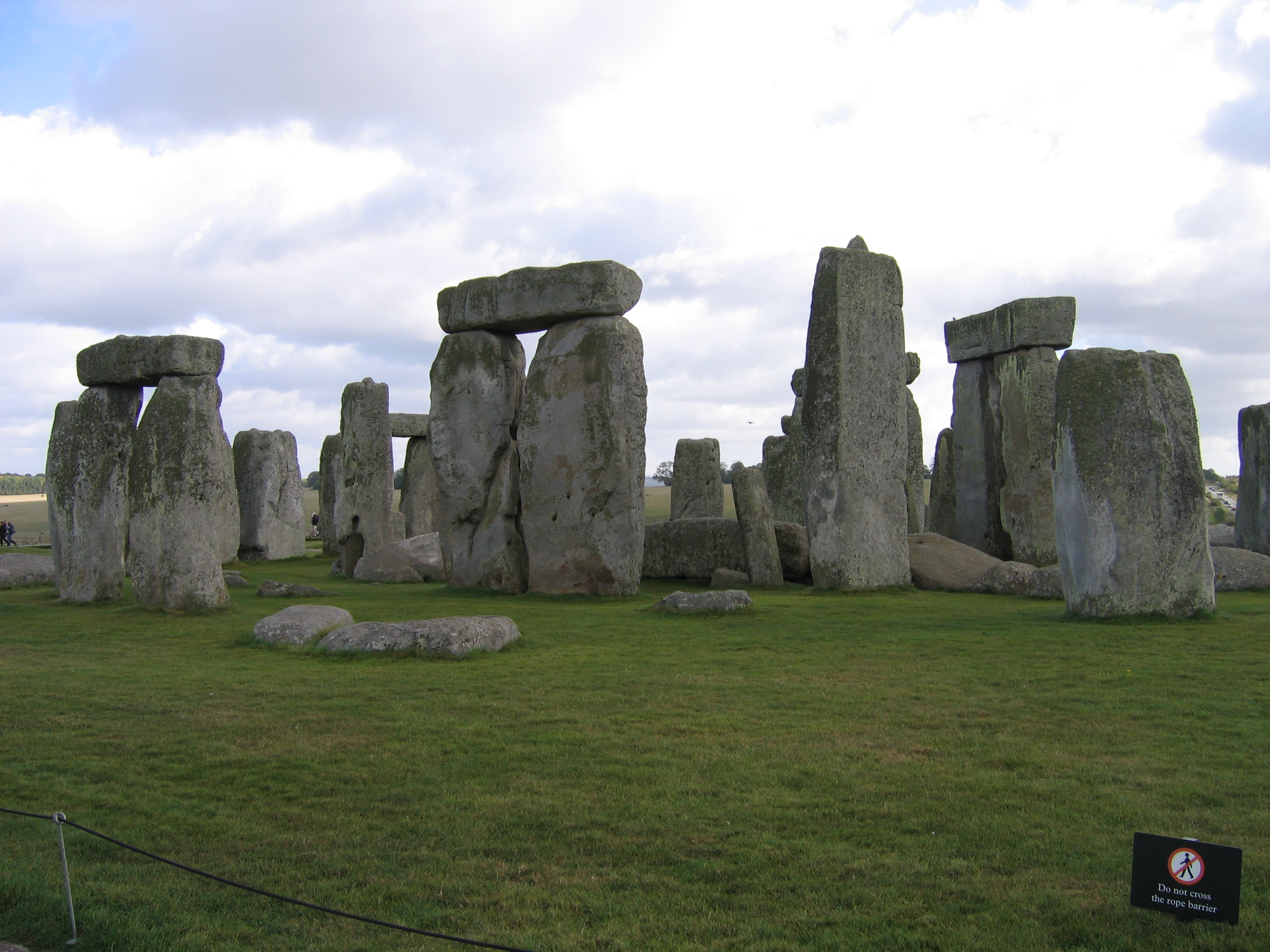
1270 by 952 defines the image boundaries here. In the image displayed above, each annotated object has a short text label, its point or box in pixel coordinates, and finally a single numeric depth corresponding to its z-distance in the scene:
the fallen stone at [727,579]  13.54
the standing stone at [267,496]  20.56
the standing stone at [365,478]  17.61
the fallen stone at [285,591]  12.34
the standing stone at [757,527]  13.25
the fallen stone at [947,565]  12.55
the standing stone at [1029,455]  14.83
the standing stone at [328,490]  21.94
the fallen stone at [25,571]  14.63
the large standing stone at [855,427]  11.95
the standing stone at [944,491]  17.19
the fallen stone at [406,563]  15.17
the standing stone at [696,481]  20.02
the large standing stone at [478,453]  13.42
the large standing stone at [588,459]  12.28
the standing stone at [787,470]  19.53
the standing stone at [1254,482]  15.24
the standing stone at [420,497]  21.52
